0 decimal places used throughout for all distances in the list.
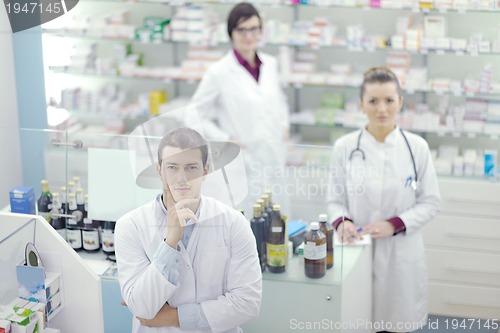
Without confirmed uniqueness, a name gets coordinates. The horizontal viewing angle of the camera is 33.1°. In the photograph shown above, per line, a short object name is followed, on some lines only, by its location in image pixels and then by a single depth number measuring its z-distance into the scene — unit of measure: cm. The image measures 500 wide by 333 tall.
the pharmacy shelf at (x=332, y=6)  611
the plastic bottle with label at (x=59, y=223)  417
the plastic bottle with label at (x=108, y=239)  404
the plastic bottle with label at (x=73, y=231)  414
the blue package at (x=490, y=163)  597
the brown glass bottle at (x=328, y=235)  389
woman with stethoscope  440
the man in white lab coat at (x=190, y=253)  327
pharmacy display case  380
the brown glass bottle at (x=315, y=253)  378
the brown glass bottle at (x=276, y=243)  383
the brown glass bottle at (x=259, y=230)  384
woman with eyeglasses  604
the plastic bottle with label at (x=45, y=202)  421
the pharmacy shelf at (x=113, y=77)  684
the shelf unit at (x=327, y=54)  624
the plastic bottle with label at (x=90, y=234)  410
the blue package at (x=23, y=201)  422
